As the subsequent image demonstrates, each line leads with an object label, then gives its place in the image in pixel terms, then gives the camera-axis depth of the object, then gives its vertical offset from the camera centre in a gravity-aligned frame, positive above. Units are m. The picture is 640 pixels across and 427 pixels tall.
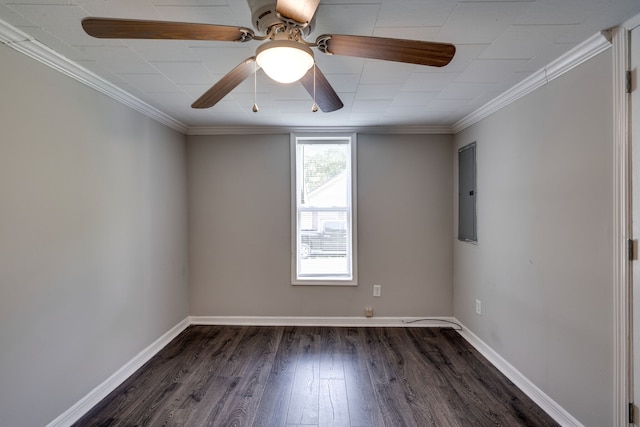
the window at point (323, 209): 3.58 +0.04
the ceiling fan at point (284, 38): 1.05 +0.66
